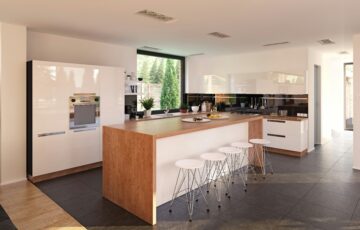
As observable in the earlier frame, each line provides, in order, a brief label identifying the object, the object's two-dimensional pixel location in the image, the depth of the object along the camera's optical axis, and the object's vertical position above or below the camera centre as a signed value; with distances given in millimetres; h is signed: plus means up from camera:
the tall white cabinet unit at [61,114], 4020 -18
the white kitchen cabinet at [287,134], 5633 -498
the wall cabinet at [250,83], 5980 +743
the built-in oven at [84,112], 4418 +12
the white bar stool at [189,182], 3025 -984
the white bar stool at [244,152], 3904 -764
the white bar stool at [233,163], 4293 -911
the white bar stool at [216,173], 3518 -979
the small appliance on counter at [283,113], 6176 -28
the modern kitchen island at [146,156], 2814 -553
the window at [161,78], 6554 +946
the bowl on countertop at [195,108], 7353 +106
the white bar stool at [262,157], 4763 -869
